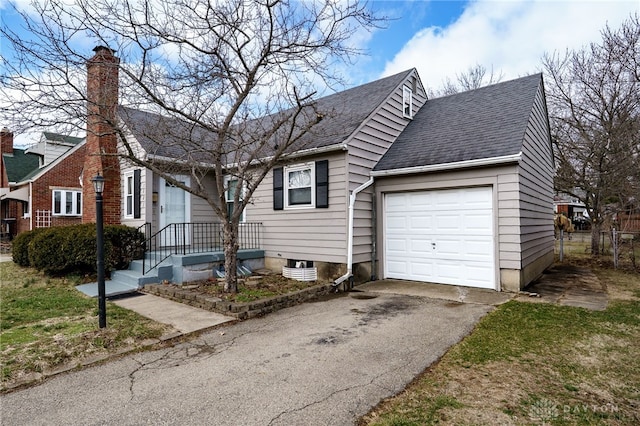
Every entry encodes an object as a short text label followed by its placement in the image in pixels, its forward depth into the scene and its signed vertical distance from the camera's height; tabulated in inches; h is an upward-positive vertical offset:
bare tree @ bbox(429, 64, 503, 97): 920.9 +372.3
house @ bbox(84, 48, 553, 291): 277.4 +25.6
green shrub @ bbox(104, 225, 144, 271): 323.3 -22.9
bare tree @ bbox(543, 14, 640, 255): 484.1 +147.1
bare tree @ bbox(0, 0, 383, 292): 203.5 +102.9
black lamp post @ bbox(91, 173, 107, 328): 186.2 -15.8
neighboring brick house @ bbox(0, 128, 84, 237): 655.8 +65.5
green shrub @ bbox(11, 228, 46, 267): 366.9 -26.2
